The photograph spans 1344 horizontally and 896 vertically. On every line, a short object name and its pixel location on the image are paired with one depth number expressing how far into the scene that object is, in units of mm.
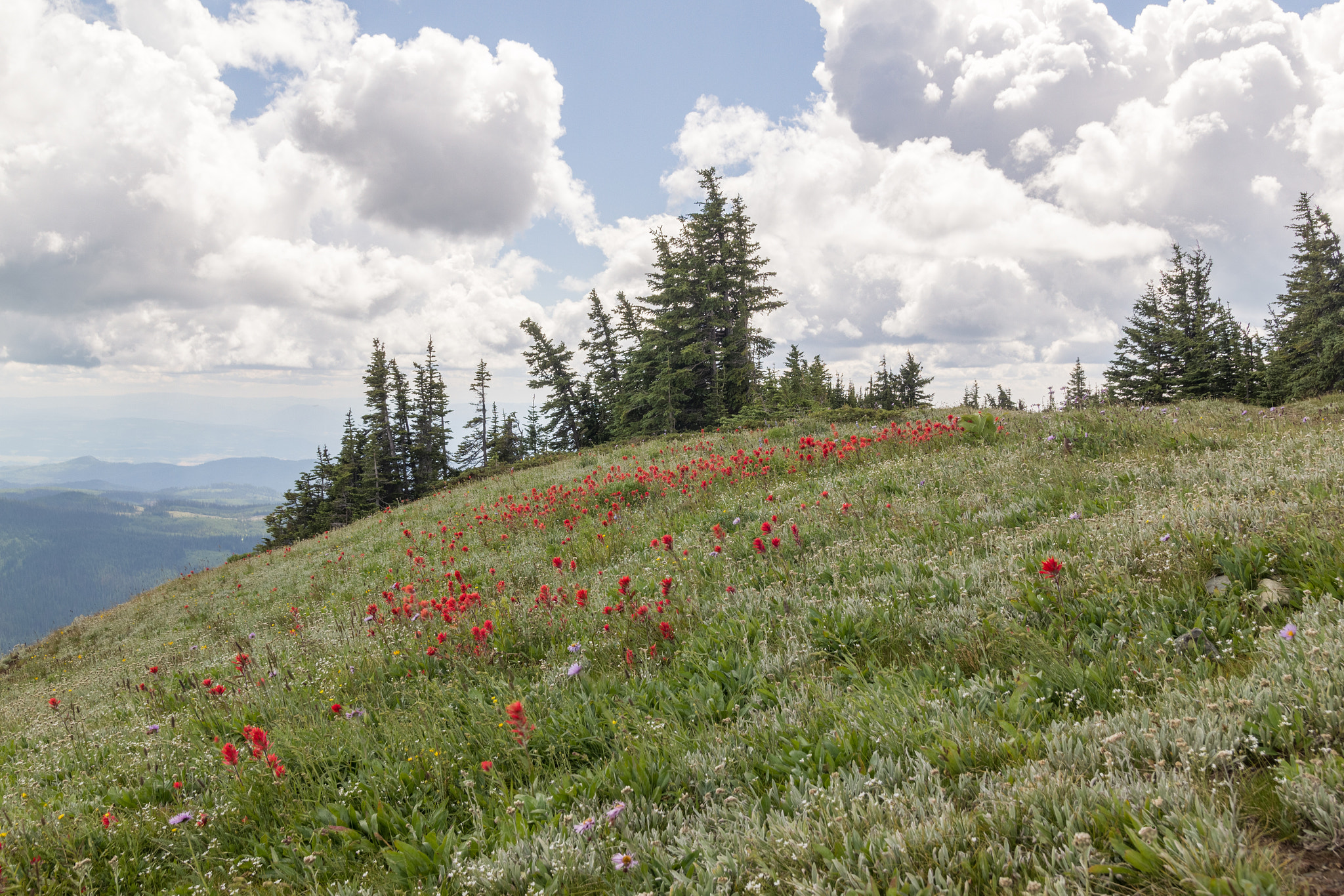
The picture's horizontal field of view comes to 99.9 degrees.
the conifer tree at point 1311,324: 32500
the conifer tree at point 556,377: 43812
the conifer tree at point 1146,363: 36947
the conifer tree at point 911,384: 63125
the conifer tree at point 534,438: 48344
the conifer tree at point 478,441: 55375
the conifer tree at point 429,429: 53062
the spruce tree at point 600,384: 42969
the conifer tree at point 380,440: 49562
